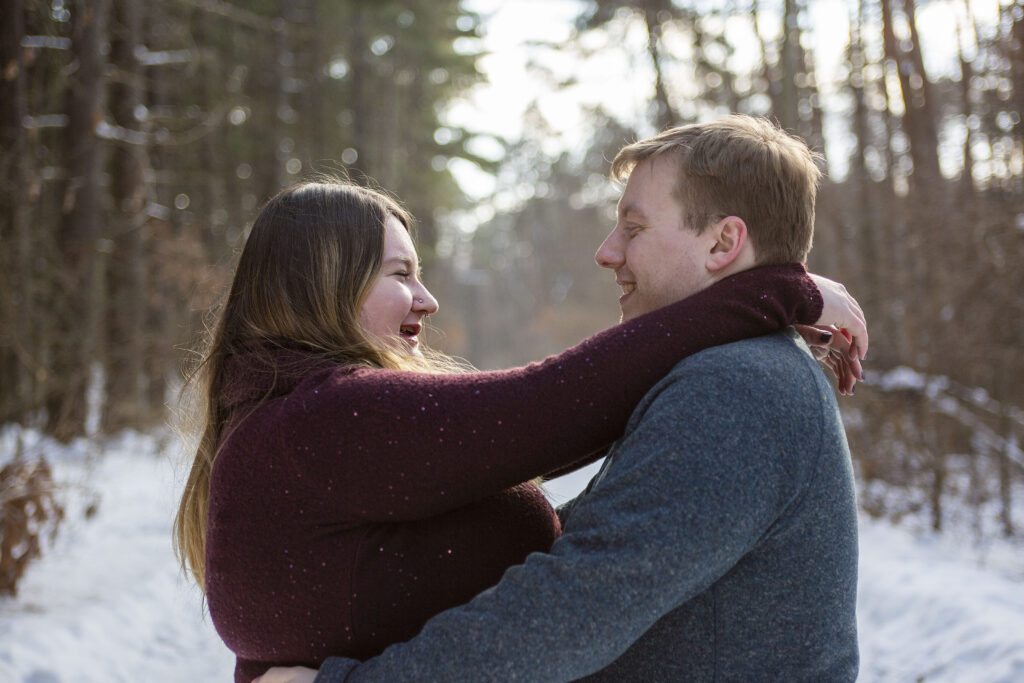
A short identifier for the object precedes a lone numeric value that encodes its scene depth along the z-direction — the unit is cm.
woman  177
